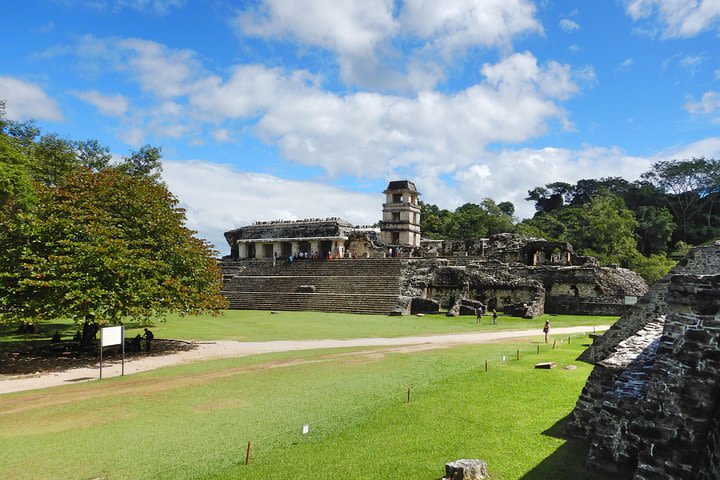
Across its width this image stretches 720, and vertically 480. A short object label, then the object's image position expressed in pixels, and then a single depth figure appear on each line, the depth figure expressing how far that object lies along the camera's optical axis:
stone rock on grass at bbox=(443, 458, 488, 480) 5.61
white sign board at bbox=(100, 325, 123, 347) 12.48
